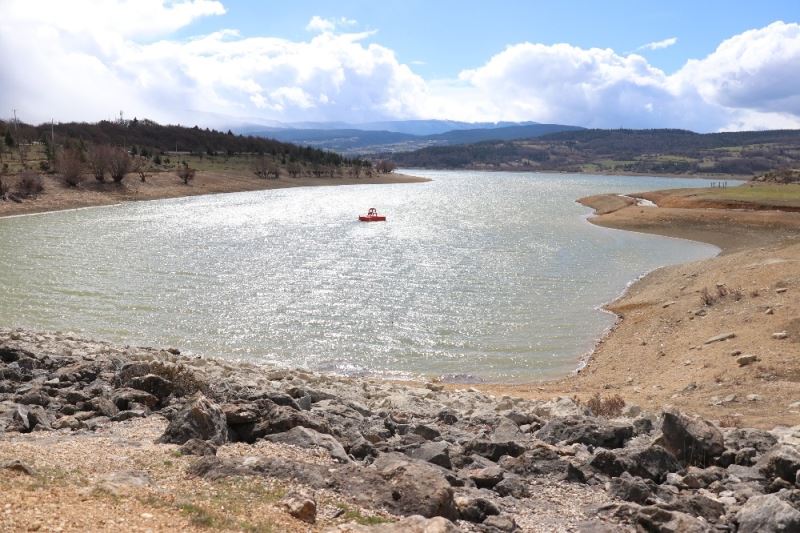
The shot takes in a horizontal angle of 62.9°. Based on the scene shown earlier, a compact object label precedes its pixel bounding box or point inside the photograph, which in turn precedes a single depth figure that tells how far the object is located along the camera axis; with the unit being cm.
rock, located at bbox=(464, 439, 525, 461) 984
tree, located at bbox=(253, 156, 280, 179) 12706
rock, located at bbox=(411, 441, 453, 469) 912
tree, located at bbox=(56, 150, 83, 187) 7950
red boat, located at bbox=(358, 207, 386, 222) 6131
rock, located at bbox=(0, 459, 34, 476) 773
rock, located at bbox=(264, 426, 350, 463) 936
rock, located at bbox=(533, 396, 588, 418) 1254
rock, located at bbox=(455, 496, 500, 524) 761
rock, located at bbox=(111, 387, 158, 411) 1173
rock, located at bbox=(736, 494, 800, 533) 709
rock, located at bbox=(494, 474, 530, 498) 859
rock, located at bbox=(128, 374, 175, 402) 1252
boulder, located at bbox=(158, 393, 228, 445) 966
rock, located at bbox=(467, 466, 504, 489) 876
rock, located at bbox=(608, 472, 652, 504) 836
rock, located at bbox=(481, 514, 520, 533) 743
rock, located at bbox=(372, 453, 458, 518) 746
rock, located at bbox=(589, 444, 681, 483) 909
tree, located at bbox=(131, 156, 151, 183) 9376
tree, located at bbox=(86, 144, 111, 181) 8406
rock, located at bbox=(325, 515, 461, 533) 655
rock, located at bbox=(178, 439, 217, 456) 905
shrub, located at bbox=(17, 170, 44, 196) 6925
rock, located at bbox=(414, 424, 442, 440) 1089
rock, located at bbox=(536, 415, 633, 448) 1066
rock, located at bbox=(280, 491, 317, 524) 711
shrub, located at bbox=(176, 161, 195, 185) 9981
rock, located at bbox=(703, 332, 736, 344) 1908
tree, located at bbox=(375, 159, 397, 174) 17350
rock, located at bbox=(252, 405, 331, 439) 1014
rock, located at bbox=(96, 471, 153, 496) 746
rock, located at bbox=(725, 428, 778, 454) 1001
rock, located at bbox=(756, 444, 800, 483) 866
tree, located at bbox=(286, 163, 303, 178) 13912
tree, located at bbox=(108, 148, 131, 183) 8525
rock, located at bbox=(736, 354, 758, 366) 1620
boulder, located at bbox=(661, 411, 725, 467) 953
